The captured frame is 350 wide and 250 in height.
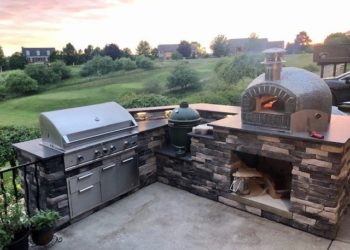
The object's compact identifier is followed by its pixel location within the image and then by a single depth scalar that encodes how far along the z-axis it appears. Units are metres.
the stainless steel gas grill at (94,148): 3.76
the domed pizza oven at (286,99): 3.58
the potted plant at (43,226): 3.23
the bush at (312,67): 16.45
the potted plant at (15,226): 2.88
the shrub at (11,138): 6.07
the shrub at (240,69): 14.76
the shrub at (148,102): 9.02
